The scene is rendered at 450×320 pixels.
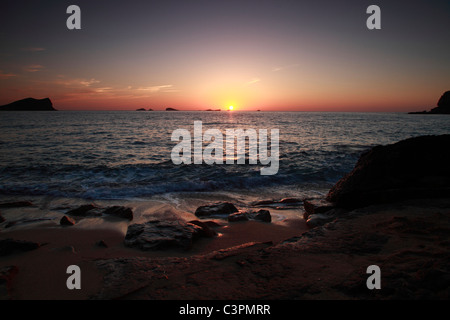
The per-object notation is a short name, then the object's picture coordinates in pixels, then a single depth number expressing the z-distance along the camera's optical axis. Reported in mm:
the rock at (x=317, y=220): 5211
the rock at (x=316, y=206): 5727
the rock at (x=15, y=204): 6676
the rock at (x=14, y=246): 3818
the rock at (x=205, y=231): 4617
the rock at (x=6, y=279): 2660
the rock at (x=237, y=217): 5677
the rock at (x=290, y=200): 7363
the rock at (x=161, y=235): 4031
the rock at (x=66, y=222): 5395
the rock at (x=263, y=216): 5715
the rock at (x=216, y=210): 6188
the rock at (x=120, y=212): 5930
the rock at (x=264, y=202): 7289
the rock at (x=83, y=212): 6077
